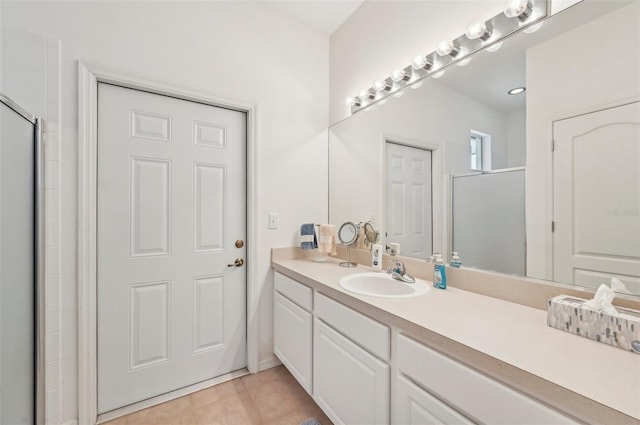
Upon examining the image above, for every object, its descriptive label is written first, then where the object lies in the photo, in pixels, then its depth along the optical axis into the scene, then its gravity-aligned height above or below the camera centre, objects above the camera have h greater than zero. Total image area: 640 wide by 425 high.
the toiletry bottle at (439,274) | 1.35 -0.31
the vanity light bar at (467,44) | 1.13 +0.84
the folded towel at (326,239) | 2.04 -0.19
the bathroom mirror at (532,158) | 0.93 +0.25
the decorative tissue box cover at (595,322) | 0.75 -0.33
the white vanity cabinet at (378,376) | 0.74 -0.60
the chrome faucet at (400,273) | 1.44 -0.33
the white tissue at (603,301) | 0.82 -0.27
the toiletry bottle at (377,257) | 1.73 -0.28
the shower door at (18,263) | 1.07 -0.22
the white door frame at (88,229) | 1.44 -0.09
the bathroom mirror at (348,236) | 1.97 -0.17
